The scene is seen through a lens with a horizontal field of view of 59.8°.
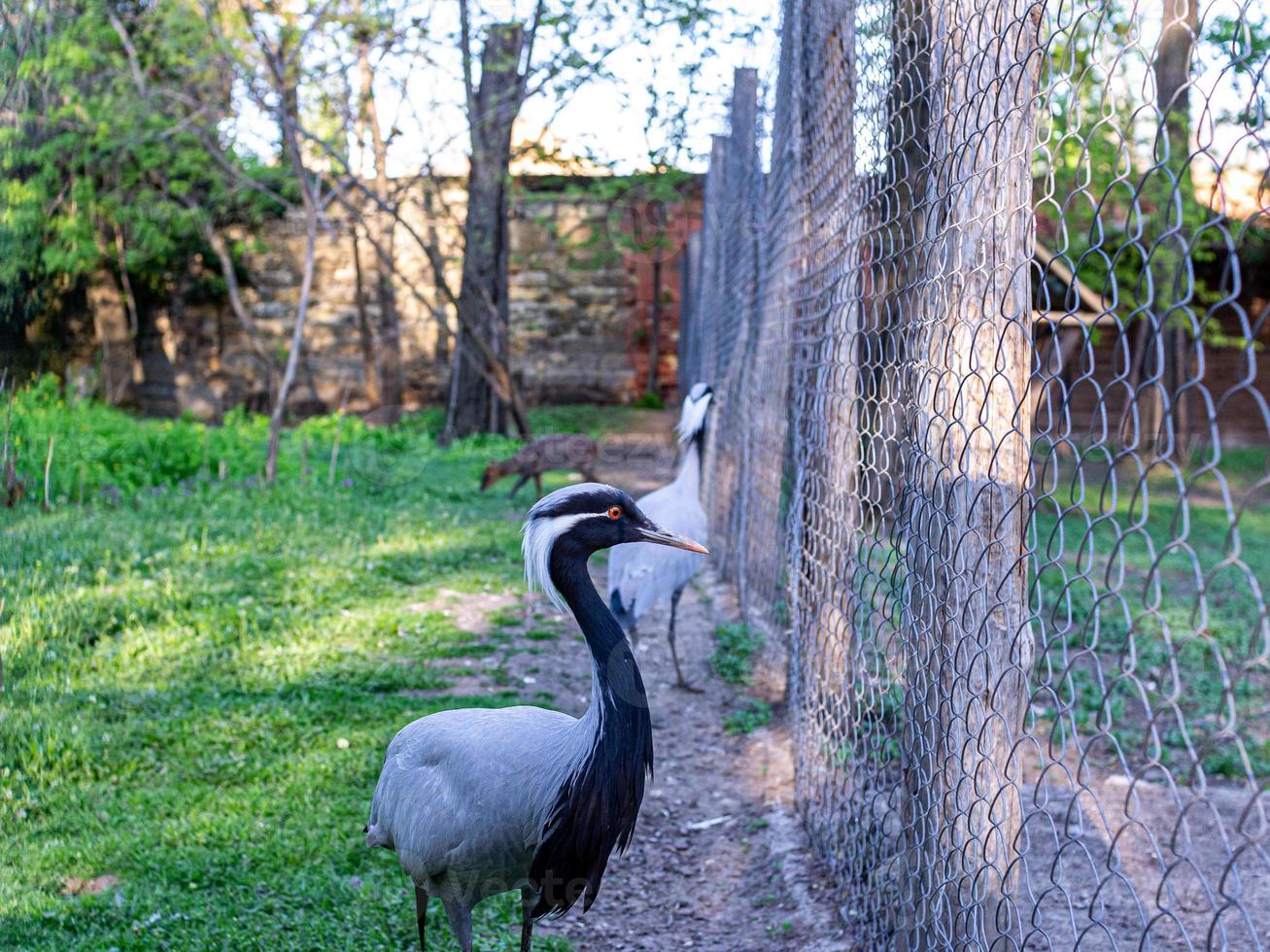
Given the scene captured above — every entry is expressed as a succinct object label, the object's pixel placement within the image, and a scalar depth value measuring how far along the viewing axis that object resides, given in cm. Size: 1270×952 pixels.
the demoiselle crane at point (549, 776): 264
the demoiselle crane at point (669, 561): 538
